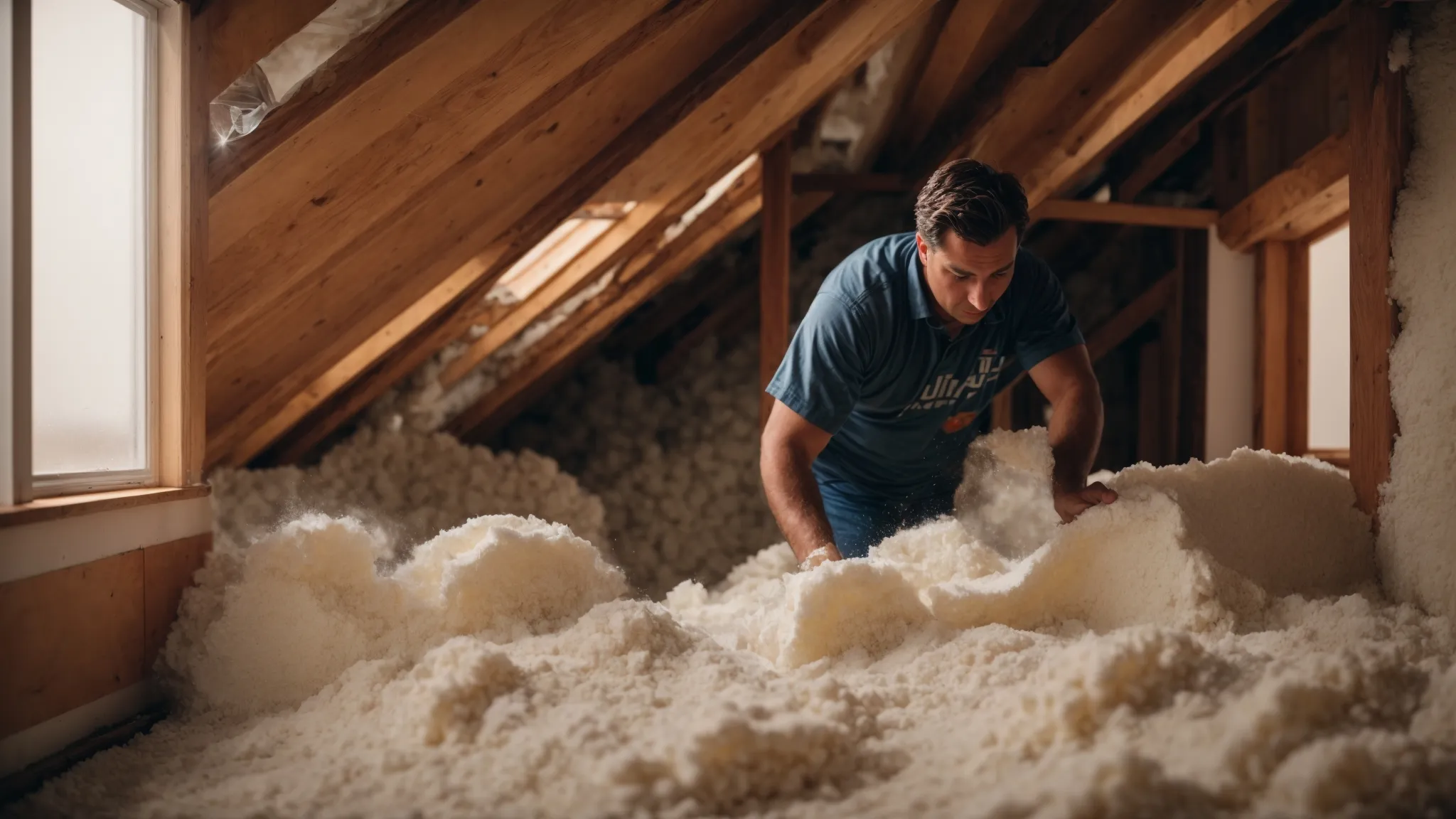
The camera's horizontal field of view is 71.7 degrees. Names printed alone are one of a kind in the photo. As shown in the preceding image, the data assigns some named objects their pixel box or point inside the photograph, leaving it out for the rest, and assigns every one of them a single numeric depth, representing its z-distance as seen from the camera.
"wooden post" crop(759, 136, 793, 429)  3.09
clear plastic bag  1.39
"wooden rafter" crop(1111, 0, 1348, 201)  3.27
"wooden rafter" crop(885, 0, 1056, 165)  2.62
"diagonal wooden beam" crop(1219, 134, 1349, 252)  3.32
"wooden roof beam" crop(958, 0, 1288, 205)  2.58
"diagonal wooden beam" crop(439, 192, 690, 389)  3.00
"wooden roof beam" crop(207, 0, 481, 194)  1.43
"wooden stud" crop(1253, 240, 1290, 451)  3.94
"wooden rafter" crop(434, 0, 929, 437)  2.24
